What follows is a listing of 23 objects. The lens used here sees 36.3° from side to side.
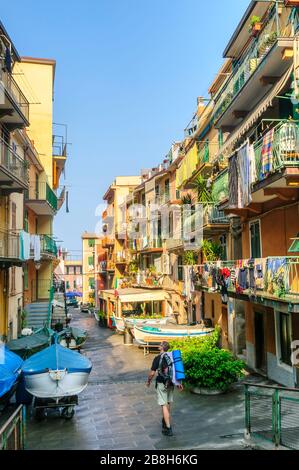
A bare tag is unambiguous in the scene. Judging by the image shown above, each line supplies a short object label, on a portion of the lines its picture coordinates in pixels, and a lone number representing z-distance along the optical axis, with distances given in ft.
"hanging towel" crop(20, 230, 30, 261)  62.75
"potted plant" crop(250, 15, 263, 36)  48.07
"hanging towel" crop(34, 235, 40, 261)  81.22
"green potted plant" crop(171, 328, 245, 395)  42.01
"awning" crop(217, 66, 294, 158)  36.14
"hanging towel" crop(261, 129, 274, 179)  37.47
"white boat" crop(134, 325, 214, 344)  66.85
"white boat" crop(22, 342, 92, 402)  34.99
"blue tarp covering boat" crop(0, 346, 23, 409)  33.37
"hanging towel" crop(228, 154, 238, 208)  46.26
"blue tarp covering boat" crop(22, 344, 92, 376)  35.27
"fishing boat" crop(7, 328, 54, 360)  48.49
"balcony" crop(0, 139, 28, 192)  55.26
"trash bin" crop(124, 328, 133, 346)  85.87
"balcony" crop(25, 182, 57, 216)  91.63
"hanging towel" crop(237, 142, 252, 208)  42.11
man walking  31.22
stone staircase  87.25
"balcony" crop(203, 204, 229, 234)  64.78
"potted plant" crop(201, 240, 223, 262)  70.54
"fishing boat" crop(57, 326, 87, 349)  66.33
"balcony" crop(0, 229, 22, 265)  57.81
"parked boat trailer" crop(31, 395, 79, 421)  35.83
